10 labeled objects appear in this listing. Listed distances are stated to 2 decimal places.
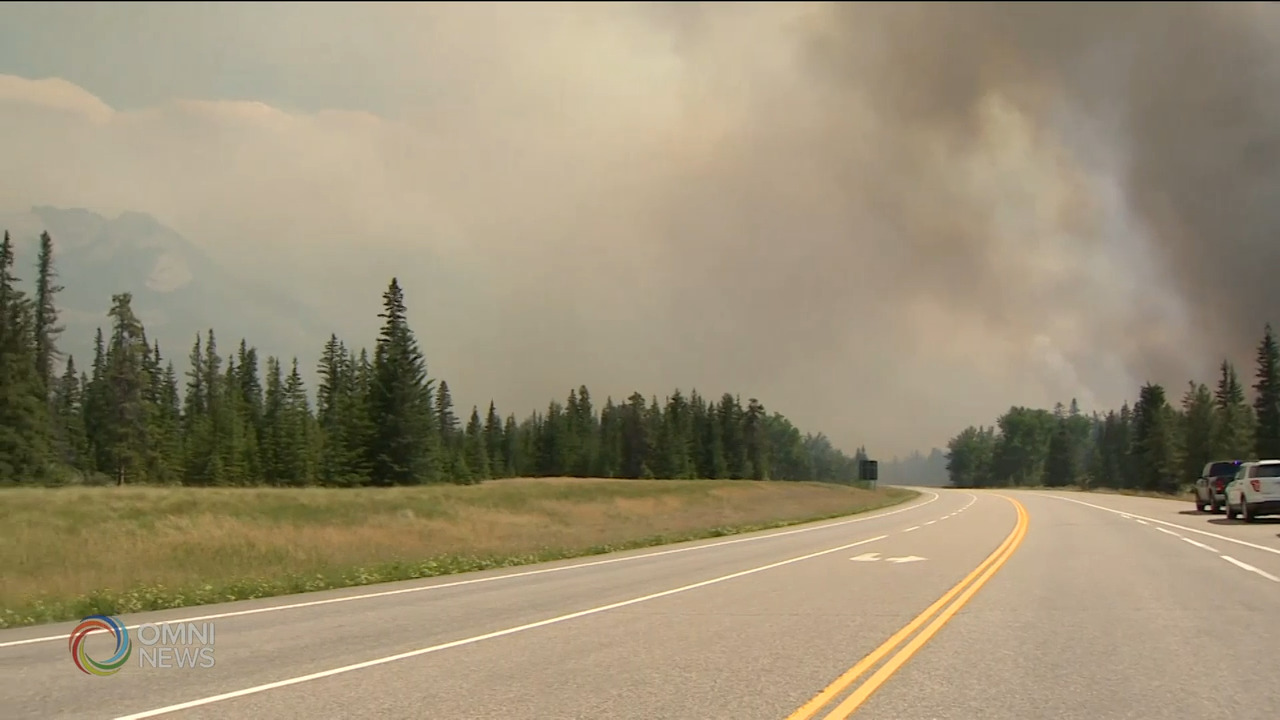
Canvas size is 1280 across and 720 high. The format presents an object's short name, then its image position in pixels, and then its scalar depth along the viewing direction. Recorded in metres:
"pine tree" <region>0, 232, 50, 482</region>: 63.09
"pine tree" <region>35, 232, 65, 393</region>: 81.00
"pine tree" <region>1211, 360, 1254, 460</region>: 113.94
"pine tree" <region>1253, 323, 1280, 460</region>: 97.00
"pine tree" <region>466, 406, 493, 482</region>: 134.00
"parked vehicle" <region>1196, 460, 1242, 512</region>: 40.72
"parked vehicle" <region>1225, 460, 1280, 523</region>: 32.41
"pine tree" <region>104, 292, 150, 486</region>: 85.44
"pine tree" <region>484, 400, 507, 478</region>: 152.00
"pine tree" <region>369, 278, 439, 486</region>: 76.81
